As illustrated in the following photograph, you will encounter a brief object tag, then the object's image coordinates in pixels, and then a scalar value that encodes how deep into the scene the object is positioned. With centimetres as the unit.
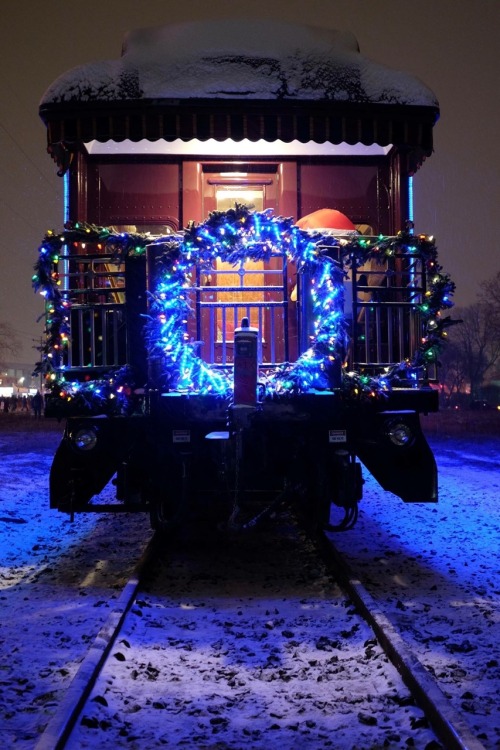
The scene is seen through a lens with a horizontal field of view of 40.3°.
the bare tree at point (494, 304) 6750
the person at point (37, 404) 3897
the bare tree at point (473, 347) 7944
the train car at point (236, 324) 595
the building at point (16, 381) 14939
